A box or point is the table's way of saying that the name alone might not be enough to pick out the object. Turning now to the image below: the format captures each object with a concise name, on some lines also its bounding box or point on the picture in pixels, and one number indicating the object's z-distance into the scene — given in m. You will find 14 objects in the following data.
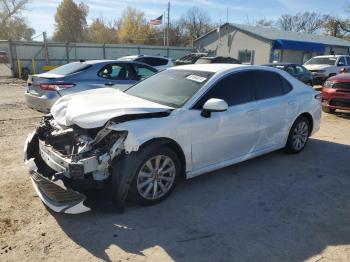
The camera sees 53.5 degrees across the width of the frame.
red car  9.38
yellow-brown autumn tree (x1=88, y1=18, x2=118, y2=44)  72.25
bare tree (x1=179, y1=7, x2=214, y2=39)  72.32
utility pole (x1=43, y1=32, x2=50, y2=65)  23.23
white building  31.02
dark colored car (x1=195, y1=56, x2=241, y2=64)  17.16
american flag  38.12
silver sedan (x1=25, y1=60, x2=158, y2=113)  7.41
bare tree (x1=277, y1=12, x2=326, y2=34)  86.38
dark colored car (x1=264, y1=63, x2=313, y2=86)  15.22
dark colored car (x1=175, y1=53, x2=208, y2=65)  20.74
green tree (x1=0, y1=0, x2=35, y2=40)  59.47
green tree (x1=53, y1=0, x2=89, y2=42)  69.50
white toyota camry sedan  3.72
